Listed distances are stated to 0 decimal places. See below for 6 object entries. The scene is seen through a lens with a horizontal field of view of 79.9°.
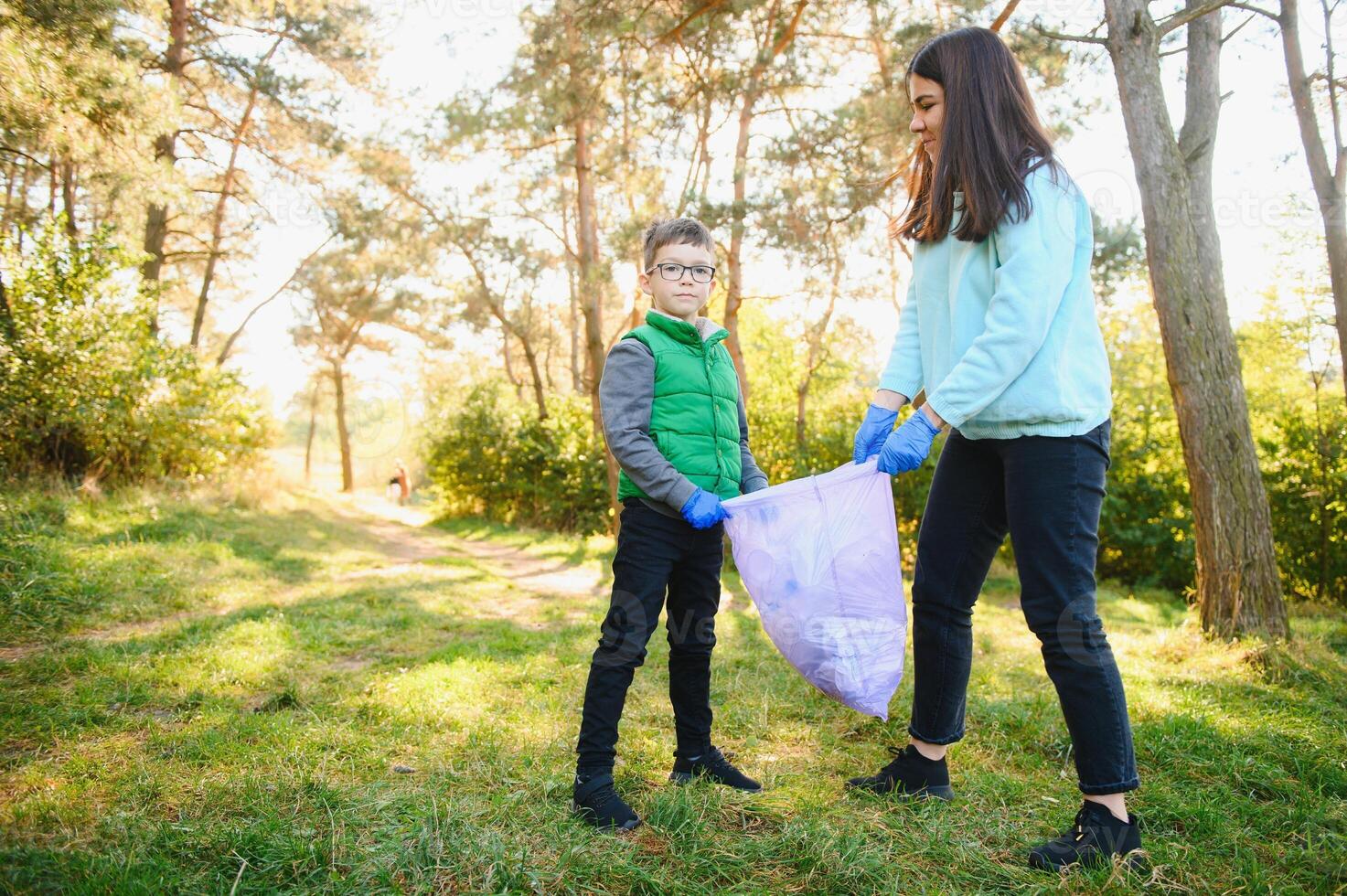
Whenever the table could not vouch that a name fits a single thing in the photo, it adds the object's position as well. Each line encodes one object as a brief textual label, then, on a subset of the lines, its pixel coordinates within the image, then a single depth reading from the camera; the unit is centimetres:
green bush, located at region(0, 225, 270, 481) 656
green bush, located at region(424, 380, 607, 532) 1158
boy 210
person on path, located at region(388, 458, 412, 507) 1866
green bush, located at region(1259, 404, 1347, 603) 650
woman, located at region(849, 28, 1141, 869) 188
